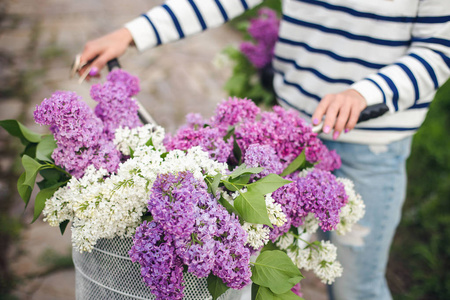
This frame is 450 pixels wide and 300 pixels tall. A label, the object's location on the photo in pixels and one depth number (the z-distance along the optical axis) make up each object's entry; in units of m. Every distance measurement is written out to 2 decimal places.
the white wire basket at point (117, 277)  0.91
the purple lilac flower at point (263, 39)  2.09
